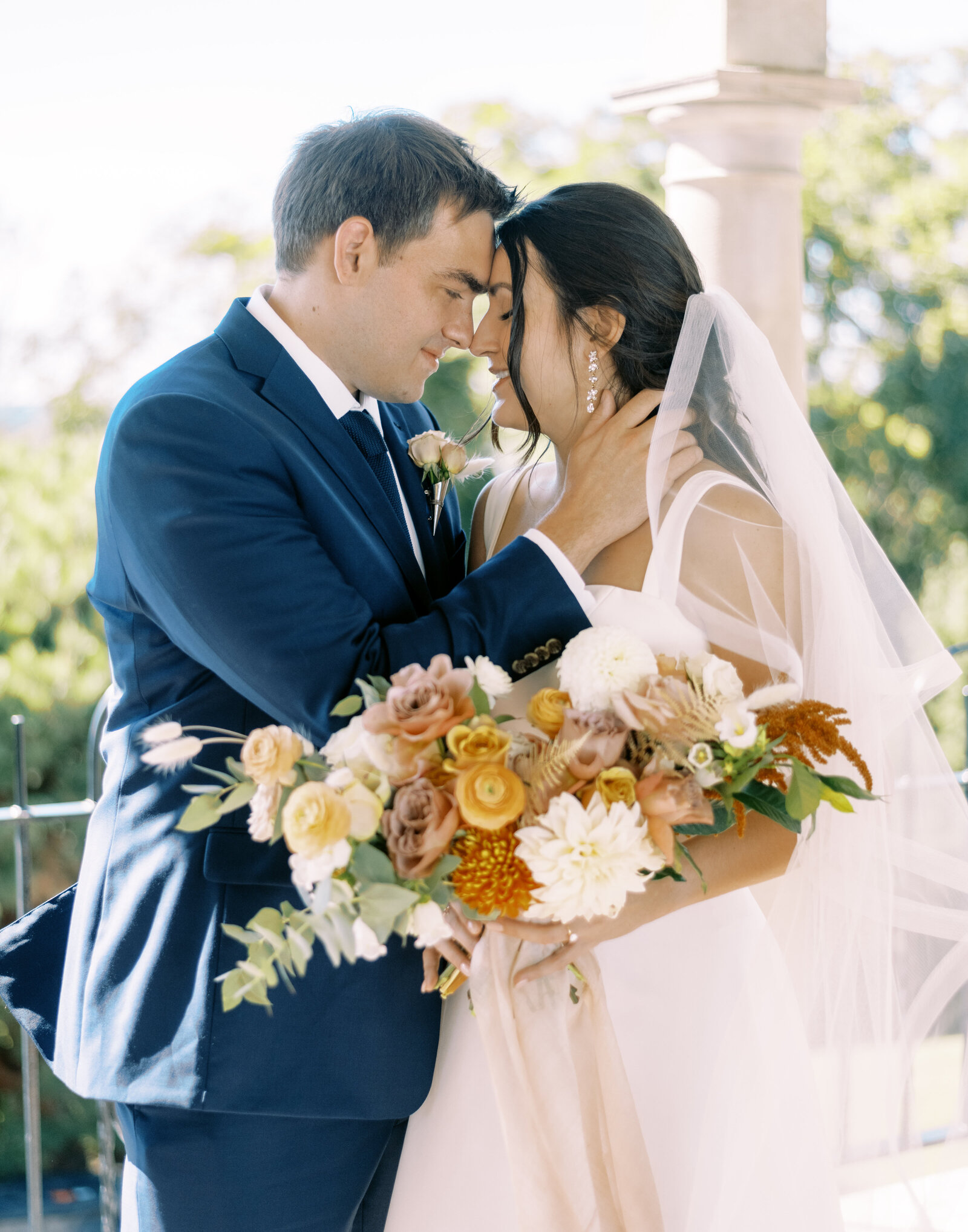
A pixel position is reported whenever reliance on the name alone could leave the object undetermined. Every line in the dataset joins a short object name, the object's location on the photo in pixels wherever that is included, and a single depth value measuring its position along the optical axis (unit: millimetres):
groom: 1847
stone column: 3301
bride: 2039
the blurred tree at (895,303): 13172
